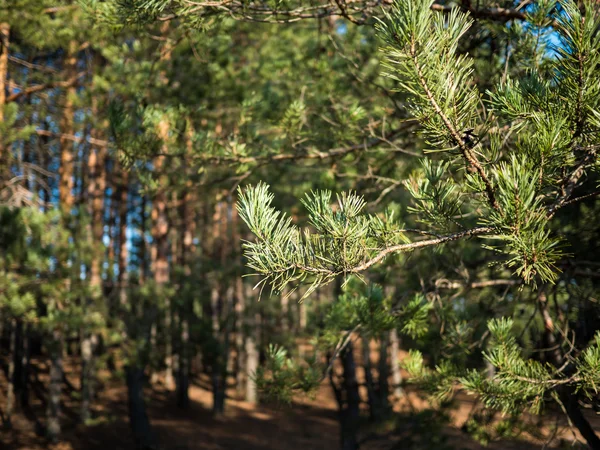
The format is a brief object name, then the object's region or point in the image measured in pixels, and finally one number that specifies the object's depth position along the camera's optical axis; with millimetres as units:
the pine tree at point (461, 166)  1641
